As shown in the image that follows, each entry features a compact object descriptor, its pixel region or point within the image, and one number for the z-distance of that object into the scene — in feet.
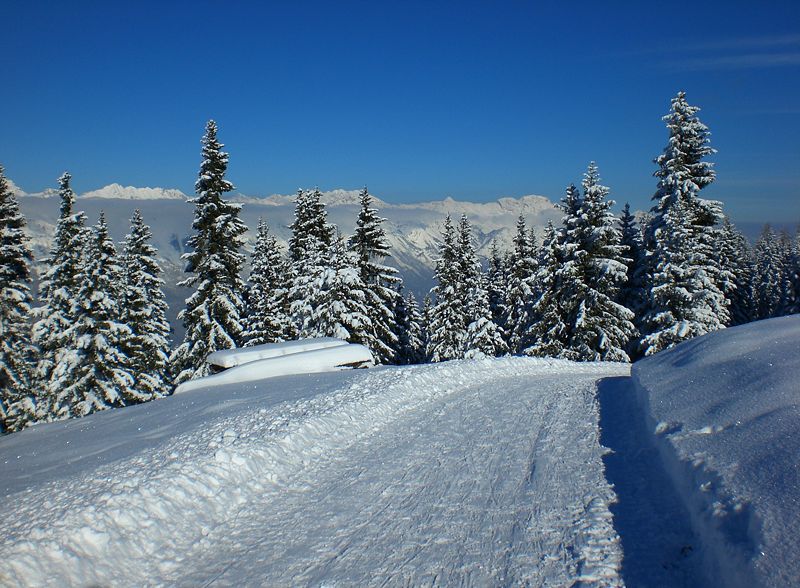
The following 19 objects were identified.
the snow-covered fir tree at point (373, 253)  99.40
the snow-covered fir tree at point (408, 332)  127.85
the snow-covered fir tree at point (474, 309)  99.19
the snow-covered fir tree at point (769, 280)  171.32
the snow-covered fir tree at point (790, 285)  161.27
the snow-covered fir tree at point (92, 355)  74.69
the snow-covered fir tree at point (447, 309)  102.89
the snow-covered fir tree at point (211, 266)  80.18
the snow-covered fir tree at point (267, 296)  102.12
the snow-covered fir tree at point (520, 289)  101.37
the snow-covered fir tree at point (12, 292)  71.46
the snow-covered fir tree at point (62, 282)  78.48
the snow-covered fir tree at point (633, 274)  92.68
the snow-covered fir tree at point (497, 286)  129.90
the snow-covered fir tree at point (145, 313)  88.99
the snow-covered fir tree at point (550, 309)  87.56
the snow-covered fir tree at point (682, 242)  74.59
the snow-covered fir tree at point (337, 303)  85.92
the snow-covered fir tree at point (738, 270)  134.04
